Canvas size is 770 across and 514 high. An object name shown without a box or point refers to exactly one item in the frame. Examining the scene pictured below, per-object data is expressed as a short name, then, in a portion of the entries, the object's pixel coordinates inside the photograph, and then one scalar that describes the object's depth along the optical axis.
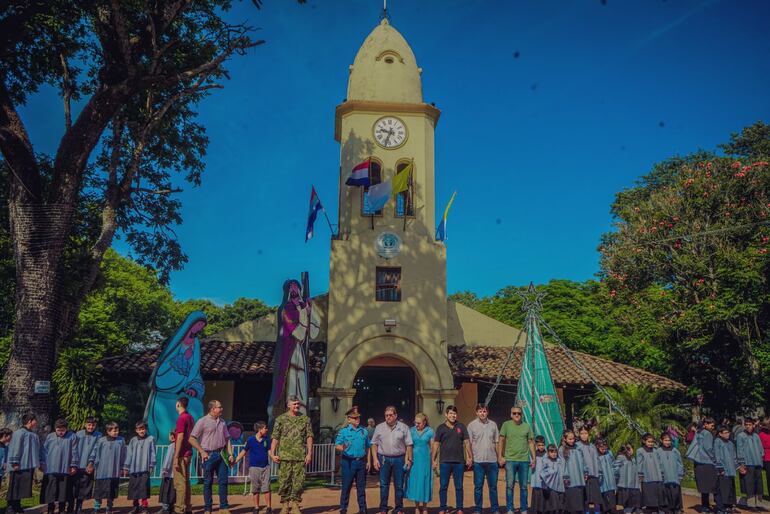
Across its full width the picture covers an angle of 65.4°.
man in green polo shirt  9.59
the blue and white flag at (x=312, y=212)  20.08
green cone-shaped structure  13.96
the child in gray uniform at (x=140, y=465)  9.84
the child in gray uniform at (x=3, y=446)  9.55
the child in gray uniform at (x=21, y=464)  9.32
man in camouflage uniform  9.13
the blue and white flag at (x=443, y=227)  20.39
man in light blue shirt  9.38
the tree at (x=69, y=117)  12.70
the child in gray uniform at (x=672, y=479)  10.37
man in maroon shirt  9.12
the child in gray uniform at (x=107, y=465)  9.77
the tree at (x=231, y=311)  45.41
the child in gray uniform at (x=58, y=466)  9.50
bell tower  18.67
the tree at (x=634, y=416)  15.55
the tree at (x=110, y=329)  17.45
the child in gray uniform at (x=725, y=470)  10.92
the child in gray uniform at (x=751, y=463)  11.62
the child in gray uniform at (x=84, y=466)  9.76
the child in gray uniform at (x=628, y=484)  10.44
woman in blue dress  9.37
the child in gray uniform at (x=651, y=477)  10.34
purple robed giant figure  14.41
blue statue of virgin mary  13.43
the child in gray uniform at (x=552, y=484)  9.39
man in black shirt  9.45
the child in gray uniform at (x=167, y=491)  9.70
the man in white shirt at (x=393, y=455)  9.35
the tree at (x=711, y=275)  20.81
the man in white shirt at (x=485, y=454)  9.52
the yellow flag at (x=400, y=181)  18.86
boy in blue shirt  9.51
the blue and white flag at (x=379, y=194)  19.06
